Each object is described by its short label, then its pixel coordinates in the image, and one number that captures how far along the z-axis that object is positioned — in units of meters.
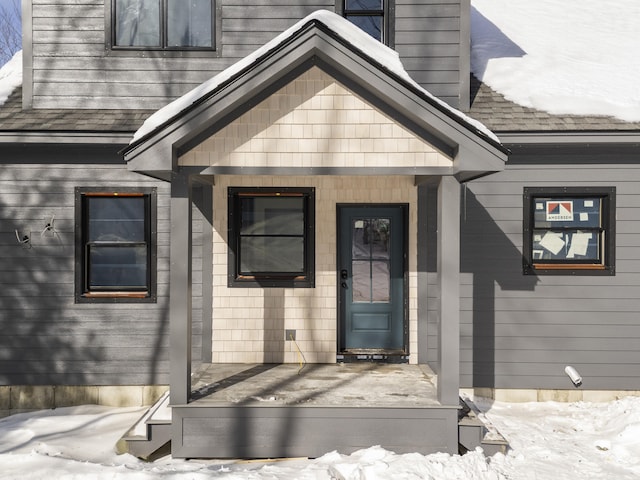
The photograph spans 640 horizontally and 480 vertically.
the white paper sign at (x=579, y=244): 7.23
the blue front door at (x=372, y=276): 7.52
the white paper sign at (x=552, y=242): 7.24
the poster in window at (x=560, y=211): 7.21
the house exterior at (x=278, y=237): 7.12
